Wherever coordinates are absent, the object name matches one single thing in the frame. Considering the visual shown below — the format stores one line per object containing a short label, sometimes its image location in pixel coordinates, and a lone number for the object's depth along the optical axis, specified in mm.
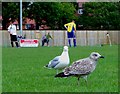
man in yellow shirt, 31791
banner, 36419
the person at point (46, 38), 42006
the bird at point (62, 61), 8789
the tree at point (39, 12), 65000
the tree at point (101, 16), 72062
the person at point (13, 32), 31922
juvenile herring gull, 7257
